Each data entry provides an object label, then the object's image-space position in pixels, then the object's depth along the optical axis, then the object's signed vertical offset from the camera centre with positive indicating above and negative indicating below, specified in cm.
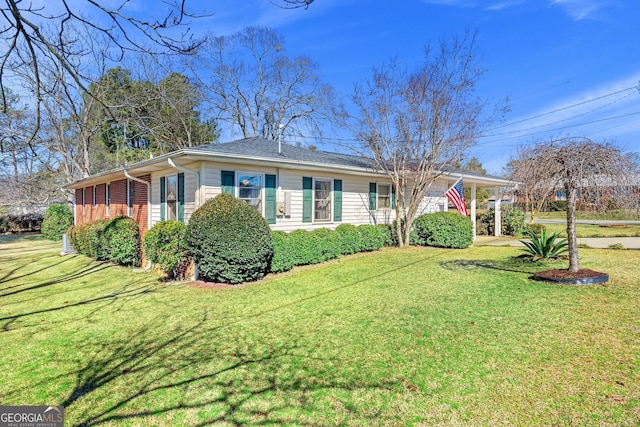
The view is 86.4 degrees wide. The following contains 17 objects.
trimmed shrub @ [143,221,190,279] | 779 -79
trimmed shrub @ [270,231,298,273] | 820 -97
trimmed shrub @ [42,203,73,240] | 1962 -47
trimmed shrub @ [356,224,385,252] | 1098 -78
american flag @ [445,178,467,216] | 1230 +58
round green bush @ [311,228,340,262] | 930 -83
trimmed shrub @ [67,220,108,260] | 1074 -87
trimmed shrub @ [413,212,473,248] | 1191 -57
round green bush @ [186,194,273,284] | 699 -54
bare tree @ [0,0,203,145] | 335 +200
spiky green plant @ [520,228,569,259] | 834 -80
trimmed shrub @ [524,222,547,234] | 1627 -69
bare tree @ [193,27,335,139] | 2450 +967
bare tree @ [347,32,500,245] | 1129 +328
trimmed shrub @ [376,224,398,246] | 1195 -72
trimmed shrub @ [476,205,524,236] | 1670 -40
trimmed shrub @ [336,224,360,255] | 1030 -75
